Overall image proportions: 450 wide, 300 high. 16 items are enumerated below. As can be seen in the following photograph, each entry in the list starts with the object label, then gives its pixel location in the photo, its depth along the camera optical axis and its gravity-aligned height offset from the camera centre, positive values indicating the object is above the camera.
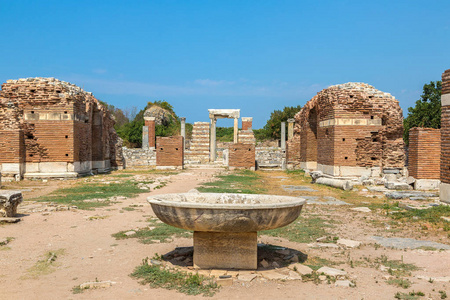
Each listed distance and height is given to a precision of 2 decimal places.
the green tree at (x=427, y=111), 24.12 +2.26
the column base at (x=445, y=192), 8.45 -1.11
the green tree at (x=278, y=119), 40.84 +2.80
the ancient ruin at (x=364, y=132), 14.58 +0.49
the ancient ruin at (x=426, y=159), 12.11 -0.48
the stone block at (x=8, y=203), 6.99 -1.13
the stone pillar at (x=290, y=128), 28.36 +1.28
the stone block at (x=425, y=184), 12.12 -1.30
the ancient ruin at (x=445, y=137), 8.30 +0.17
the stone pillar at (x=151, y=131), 33.56 +1.19
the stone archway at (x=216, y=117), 28.29 +2.12
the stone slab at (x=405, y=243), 5.61 -1.55
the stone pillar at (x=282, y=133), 30.52 +0.96
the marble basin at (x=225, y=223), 3.89 -0.86
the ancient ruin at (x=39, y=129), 14.60 +0.61
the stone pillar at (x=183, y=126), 30.83 +1.52
